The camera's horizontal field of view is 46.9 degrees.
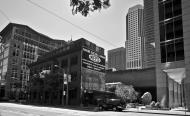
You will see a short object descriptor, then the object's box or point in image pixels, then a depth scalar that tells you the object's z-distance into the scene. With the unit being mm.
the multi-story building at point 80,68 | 46438
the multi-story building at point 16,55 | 94875
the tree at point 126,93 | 46522
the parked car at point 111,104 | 29981
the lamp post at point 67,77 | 40456
